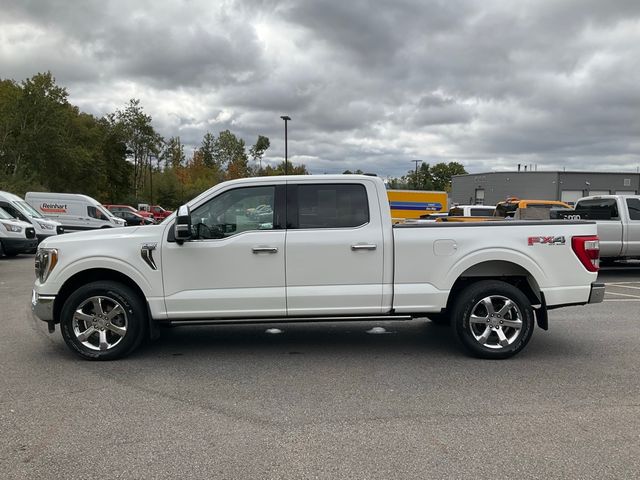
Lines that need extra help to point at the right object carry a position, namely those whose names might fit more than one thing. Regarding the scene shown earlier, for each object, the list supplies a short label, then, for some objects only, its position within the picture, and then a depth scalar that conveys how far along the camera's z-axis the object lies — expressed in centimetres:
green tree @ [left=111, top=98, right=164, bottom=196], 6931
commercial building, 6028
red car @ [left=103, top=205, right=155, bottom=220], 3322
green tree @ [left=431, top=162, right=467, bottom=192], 12500
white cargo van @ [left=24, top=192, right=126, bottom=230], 2631
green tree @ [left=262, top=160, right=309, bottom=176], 6730
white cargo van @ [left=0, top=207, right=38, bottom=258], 1609
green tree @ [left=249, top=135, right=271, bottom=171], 9362
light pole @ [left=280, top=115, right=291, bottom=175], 3644
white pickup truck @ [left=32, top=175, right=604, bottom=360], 519
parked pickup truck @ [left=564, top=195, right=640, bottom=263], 1188
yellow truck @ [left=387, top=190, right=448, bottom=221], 2520
